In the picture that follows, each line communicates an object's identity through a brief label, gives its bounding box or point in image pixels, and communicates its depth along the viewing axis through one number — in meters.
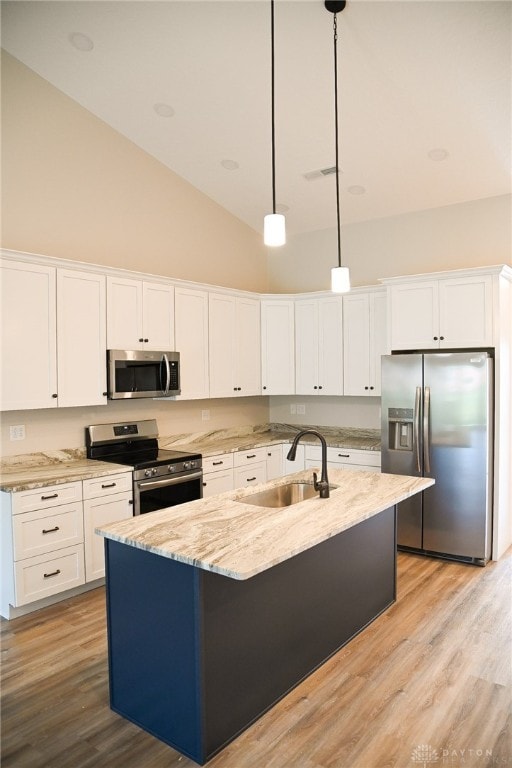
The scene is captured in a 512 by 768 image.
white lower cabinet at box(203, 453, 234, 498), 4.70
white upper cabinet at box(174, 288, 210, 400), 4.83
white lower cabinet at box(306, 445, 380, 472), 4.97
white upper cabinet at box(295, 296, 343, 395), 5.46
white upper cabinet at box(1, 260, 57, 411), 3.55
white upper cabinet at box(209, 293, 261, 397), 5.20
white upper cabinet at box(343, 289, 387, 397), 5.18
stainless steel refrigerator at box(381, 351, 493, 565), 4.21
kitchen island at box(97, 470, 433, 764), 2.12
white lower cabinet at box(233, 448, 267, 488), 5.05
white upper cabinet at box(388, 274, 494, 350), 4.30
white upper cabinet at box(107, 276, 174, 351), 4.23
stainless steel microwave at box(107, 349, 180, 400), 4.20
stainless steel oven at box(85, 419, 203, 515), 4.08
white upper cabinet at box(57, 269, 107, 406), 3.87
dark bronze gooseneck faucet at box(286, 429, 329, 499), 2.87
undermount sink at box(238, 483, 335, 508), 3.08
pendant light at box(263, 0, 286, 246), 2.50
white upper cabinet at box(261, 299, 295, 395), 5.75
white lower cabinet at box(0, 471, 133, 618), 3.38
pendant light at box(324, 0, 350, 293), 3.00
